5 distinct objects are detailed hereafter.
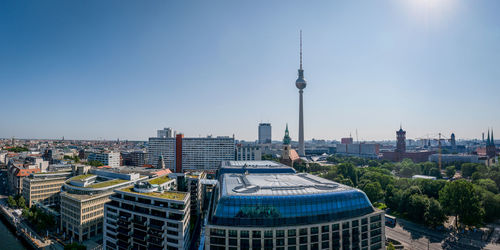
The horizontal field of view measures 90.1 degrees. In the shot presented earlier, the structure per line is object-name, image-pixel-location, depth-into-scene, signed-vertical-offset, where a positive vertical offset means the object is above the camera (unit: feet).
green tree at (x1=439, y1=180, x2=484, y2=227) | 238.27 -69.84
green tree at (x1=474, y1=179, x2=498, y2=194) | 314.14 -67.97
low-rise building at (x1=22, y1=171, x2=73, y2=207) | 327.26 -74.74
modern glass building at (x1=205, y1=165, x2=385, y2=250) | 150.30 -56.02
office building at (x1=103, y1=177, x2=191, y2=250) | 186.91 -67.87
